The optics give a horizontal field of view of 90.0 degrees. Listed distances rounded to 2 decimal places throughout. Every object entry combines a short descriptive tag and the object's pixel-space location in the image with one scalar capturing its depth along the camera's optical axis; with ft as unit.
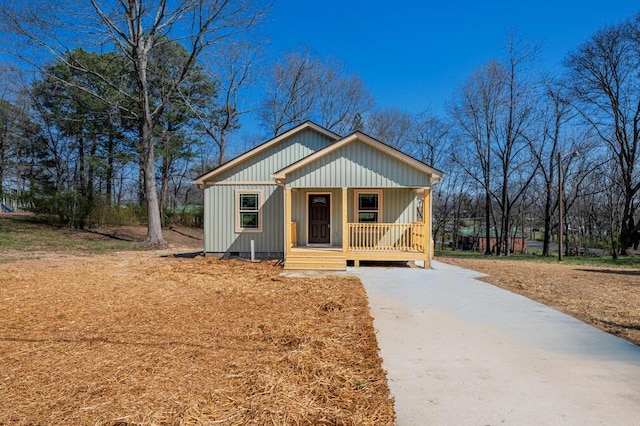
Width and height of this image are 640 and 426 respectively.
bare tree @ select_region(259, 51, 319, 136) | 81.82
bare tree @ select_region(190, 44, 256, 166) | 69.73
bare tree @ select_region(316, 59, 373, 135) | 90.46
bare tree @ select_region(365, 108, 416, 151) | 98.57
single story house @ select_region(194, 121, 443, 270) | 33.35
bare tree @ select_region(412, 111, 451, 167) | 105.09
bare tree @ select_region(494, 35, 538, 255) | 77.20
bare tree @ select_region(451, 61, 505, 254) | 78.90
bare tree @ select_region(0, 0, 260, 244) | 48.80
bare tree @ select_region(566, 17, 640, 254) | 65.36
